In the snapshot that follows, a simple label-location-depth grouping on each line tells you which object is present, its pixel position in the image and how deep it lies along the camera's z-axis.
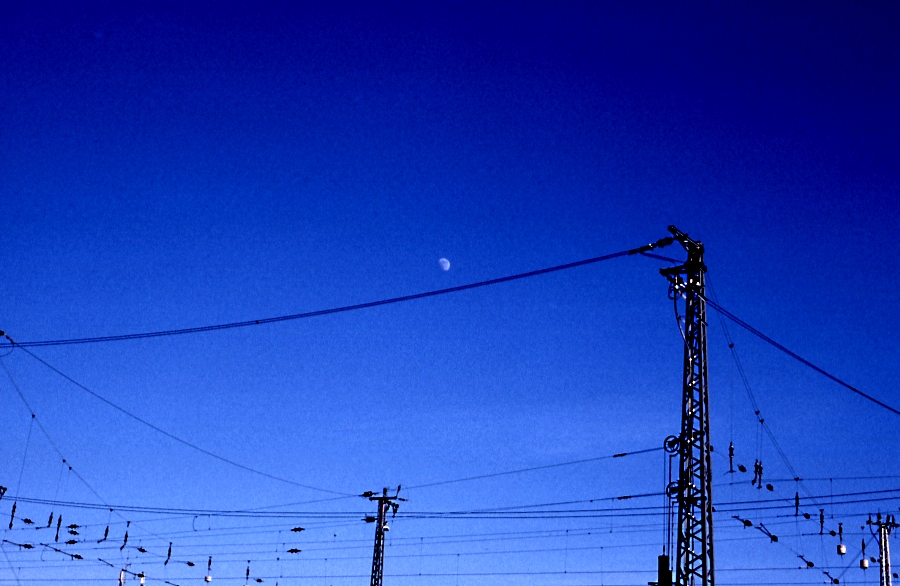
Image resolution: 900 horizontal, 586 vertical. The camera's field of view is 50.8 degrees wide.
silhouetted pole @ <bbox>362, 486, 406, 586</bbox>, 47.00
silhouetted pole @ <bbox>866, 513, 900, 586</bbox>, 48.44
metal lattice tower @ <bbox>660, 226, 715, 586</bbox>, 22.86
